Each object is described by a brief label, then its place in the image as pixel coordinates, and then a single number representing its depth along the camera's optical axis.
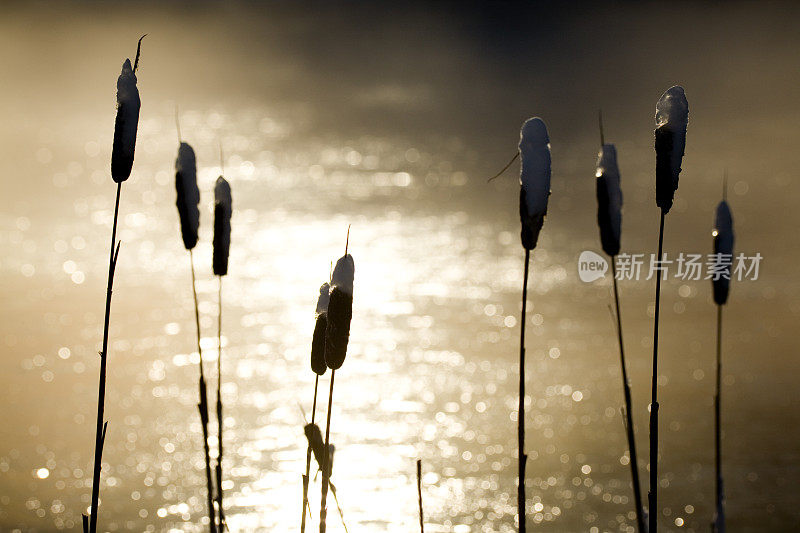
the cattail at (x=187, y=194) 4.69
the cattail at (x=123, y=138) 4.32
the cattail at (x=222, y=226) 4.85
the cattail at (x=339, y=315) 3.90
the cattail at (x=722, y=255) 5.59
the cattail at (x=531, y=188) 3.82
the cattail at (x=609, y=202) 4.06
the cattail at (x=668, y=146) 4.09
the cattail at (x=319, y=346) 4.16
